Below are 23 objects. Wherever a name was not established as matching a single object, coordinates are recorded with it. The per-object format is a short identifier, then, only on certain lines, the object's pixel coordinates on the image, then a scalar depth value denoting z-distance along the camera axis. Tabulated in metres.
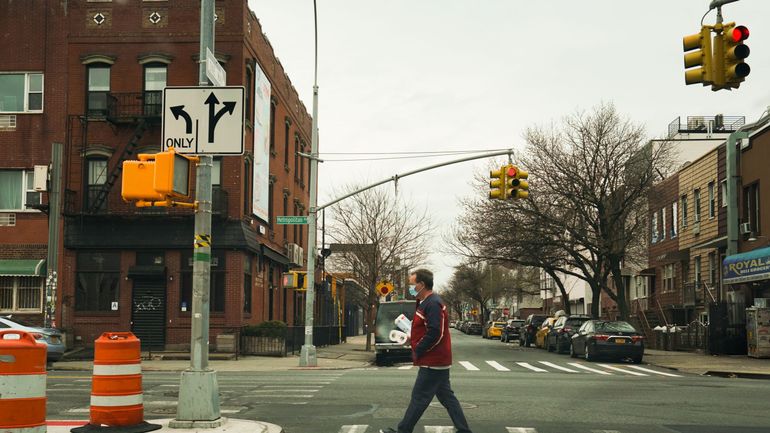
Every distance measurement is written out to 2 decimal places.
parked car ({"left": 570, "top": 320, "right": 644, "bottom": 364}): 27.42
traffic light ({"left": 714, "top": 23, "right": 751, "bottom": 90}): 12.19
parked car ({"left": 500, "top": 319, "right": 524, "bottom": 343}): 53.34
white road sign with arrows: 10.04
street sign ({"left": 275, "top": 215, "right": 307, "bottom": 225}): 25.86
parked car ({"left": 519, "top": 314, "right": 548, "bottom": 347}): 44.03
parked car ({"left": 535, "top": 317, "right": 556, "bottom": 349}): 39.27
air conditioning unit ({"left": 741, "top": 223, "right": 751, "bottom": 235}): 31.65
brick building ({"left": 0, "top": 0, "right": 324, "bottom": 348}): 29.52
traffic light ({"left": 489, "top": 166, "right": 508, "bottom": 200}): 22.45
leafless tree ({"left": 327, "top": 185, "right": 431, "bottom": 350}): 44.75
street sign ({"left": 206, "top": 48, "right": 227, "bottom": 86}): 10.35
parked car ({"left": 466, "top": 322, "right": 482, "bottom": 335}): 87.88
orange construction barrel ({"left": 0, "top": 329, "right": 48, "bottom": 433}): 8.16
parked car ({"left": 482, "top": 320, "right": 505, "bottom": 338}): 66.94
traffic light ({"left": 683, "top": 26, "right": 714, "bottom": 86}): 12.36
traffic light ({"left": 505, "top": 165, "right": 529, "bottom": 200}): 22.34
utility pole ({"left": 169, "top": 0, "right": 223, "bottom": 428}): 9.57
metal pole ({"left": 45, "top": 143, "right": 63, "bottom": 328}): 26.31
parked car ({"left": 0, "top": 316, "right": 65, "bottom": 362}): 22.00
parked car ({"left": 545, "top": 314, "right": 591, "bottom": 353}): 33.47
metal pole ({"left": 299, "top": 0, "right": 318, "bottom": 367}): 24.28
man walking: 8.82
